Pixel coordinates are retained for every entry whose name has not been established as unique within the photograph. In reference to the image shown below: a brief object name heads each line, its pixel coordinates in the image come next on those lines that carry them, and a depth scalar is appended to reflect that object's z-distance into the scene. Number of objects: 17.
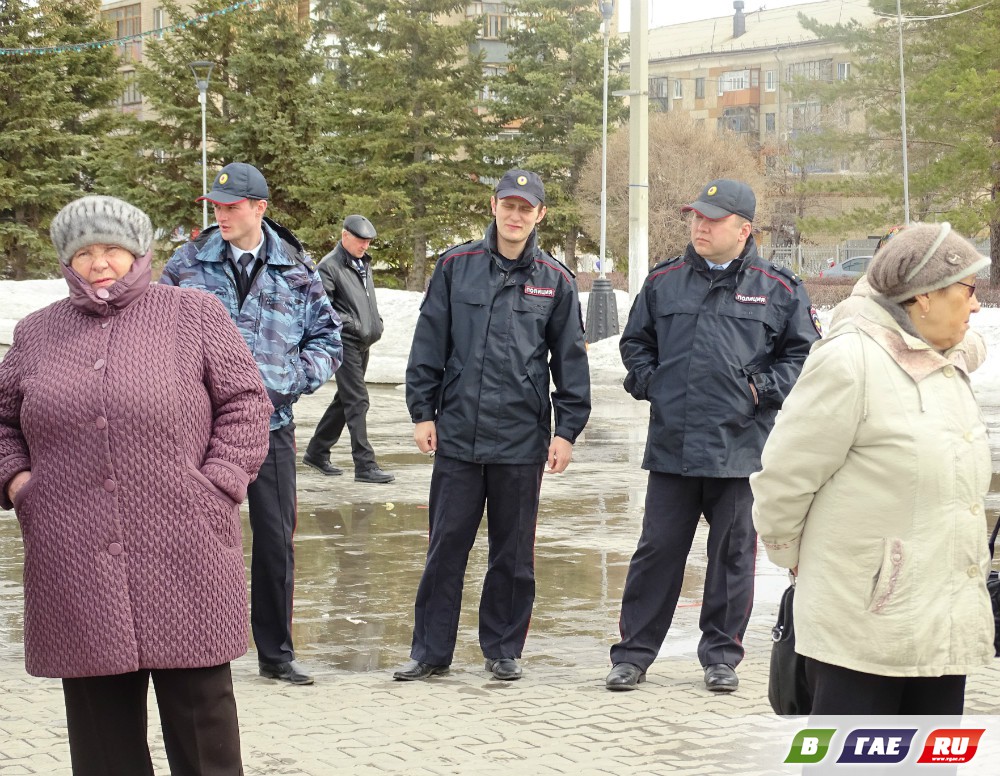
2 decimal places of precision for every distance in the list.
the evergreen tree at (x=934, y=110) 35.56
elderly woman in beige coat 3.53
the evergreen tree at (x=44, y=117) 45.06
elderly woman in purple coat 3.79
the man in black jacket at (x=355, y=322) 11.55
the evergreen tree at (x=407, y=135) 44.52
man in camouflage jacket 5.98
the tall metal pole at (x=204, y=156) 44.00
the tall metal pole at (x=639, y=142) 21.67
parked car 54.39
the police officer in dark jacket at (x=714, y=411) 6.06
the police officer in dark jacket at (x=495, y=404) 6.20
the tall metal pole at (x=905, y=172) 34.28
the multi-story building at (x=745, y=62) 77.44
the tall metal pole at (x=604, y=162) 32.09
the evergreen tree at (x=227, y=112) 46.25
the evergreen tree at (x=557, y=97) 48.00
